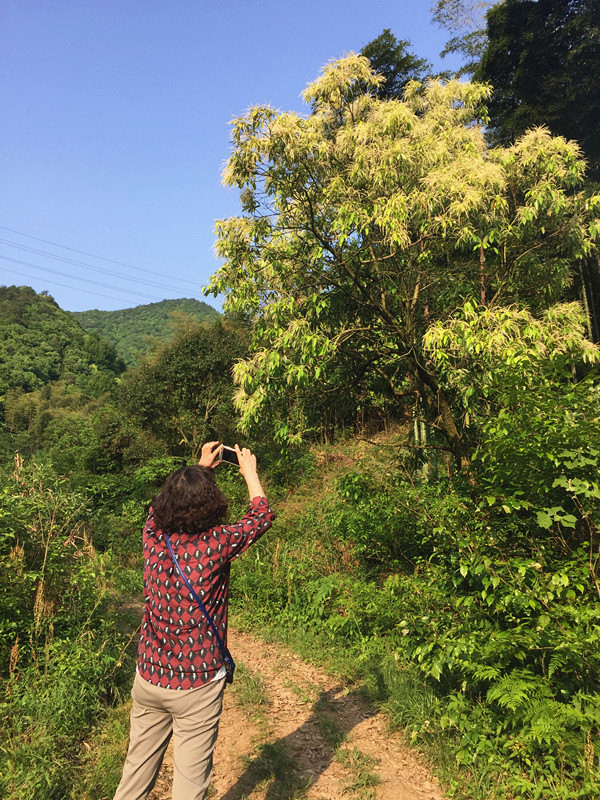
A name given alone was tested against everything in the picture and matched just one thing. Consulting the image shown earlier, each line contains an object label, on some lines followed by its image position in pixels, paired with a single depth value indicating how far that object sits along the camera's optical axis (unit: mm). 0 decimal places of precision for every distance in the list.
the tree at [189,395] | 13883
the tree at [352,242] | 5145
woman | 1976
